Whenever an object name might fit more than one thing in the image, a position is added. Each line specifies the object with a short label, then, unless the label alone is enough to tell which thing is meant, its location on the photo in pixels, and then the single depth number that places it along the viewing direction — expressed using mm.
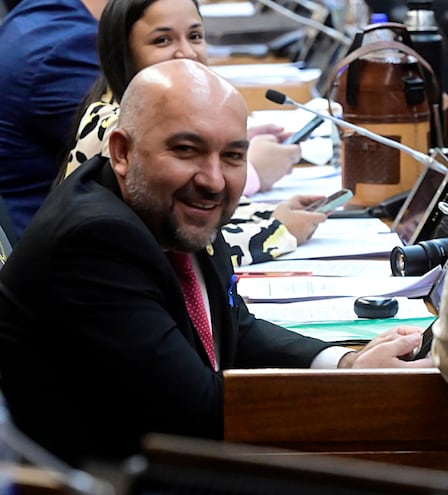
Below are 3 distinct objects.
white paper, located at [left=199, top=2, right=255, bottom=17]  14083
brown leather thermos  5369
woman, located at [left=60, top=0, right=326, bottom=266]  4622
